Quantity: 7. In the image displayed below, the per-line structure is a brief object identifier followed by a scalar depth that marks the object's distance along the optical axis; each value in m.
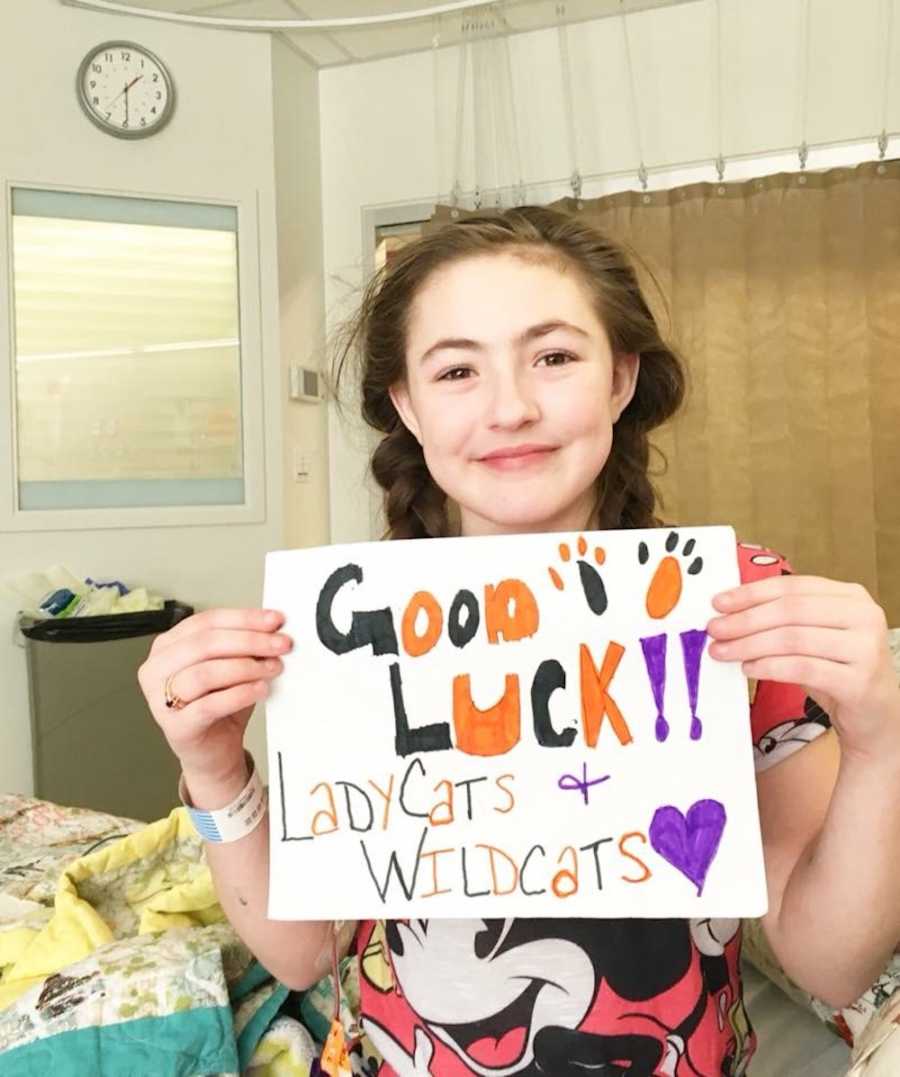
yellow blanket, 1.01
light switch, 3.24
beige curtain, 2.62
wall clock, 2.79
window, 2.77
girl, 0.65
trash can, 2.57
